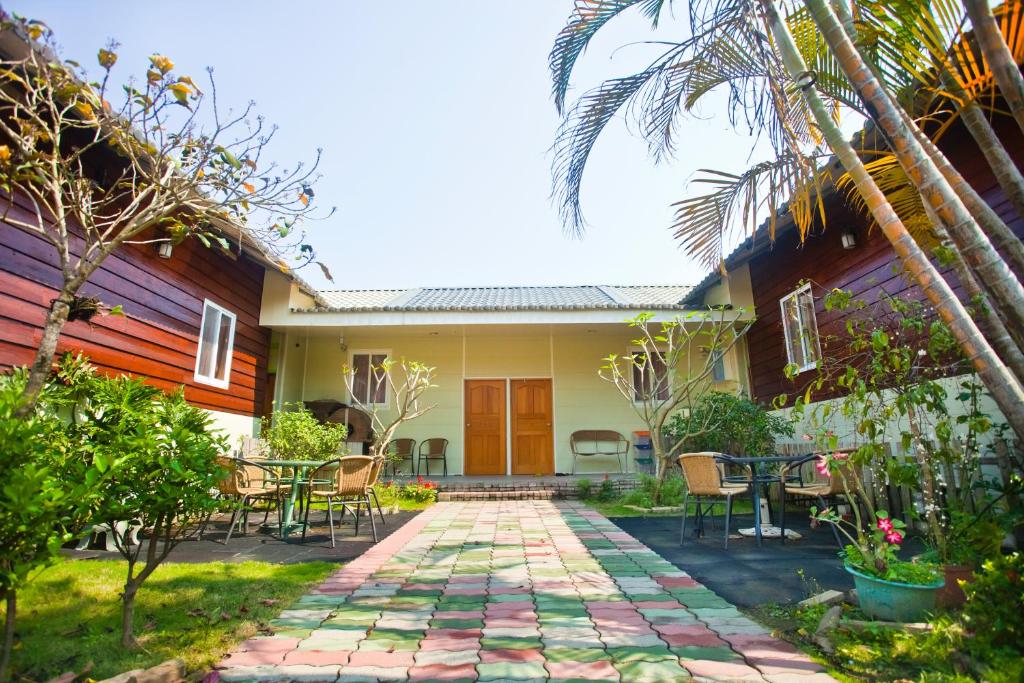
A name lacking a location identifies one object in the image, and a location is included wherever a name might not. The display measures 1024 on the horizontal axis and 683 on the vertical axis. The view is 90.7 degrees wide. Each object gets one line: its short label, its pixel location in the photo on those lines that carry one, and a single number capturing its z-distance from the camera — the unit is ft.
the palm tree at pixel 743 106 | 6.28
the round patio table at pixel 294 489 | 15.49
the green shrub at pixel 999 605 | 6.01
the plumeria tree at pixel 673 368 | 22.26
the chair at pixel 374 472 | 15.64
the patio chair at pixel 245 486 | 15.29
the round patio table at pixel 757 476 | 13.43
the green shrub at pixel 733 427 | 24.03
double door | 34.06
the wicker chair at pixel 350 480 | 14.84
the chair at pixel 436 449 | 33.47
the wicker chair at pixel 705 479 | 13.75
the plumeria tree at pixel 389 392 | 33.32
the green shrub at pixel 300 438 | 23.65
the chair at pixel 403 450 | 33.04
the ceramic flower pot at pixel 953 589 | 7.84
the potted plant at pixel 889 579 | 7.49
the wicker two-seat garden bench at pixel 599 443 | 33.86
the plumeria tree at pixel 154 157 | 10.09
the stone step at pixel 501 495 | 25.62
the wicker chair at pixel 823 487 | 13.43
